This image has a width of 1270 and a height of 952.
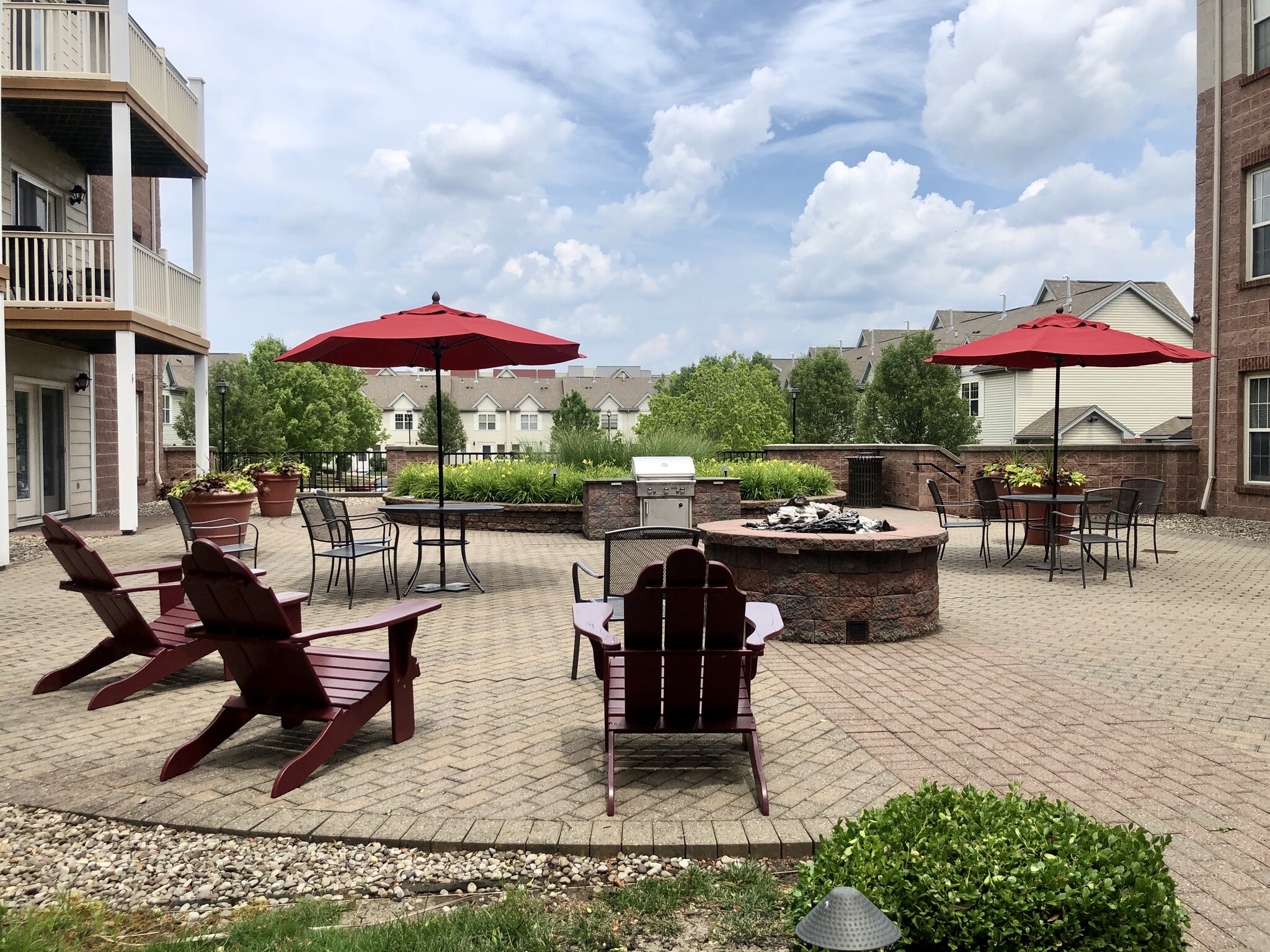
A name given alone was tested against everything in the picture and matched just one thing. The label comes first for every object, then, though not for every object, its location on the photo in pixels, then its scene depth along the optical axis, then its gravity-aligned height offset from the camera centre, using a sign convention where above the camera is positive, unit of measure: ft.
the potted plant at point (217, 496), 39.14 -1.62
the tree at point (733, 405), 155.43 +9.26
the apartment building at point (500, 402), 277.85 +16.63
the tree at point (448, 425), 225.15 +7.92
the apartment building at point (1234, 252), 50.57 +11.25
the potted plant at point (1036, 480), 39.22 -1.14
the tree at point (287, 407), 144.15 +8.72
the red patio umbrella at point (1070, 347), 32.27 +3.77
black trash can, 61.36 -1.80
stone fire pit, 21.99 -3.06
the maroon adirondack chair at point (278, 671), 12.60 -3.09
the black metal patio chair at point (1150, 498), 32.58 -1.58
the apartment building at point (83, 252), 43.27 +10.32
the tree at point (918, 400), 114.32 +6.82
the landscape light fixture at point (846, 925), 5.36 -2.76
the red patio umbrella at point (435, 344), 26.96 +3.61
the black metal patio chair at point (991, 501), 35.65 -1.82
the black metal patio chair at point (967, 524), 34.37 -2.61
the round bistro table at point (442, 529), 28.96 -2.32
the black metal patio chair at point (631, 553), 18.44 -1.95
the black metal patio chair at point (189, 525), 28.96 -2.16
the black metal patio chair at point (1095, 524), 30.91 -2.56
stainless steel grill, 42.70 -1.65
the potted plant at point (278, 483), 55.88 -1.58
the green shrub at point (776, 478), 49.65 -1.30
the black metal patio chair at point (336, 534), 27.48 -2.39
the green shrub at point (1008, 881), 7.06 -3.37
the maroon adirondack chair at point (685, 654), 11.82 -2.60
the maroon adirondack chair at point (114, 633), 16.92 -3.35
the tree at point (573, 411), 213.87 +10.87
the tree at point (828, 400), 153.69 +9.00
